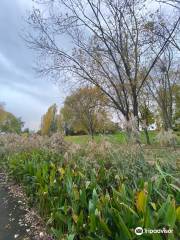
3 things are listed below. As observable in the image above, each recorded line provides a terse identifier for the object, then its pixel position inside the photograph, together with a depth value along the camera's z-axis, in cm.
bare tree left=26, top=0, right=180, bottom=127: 738
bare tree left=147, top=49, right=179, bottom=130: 1396
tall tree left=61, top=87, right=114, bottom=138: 1722
